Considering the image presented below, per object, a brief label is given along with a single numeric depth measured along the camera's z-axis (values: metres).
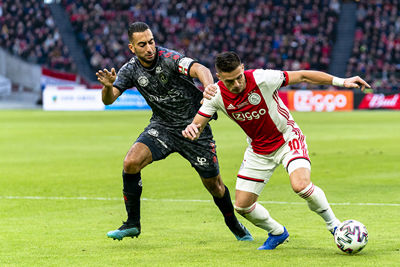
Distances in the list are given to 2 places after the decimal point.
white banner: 84.62
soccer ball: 12.87
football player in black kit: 15.21
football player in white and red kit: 13.19
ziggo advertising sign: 77.69
